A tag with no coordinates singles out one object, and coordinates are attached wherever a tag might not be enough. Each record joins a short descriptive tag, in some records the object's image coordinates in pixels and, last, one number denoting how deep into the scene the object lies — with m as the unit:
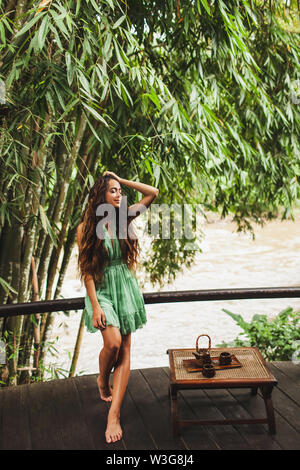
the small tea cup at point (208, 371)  2.04
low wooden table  1.99
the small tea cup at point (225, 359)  2.16
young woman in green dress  2.05
